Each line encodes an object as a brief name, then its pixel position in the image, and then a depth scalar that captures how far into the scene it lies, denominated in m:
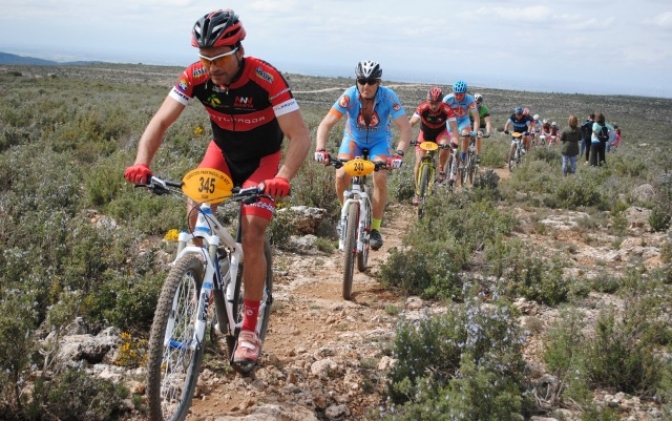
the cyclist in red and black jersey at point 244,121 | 3.59
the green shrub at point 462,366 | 3.28
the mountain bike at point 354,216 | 5.92
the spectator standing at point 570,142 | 15.26
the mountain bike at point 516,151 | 15.96
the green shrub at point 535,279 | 5.91
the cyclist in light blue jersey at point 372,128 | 6.70
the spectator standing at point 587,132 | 19.81
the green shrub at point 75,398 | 3.15
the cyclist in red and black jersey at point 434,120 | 9.55
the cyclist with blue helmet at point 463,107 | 11.27
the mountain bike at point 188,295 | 2.98
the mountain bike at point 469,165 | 12.15
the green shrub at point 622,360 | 4.06
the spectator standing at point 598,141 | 16.64
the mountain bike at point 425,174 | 8.92
